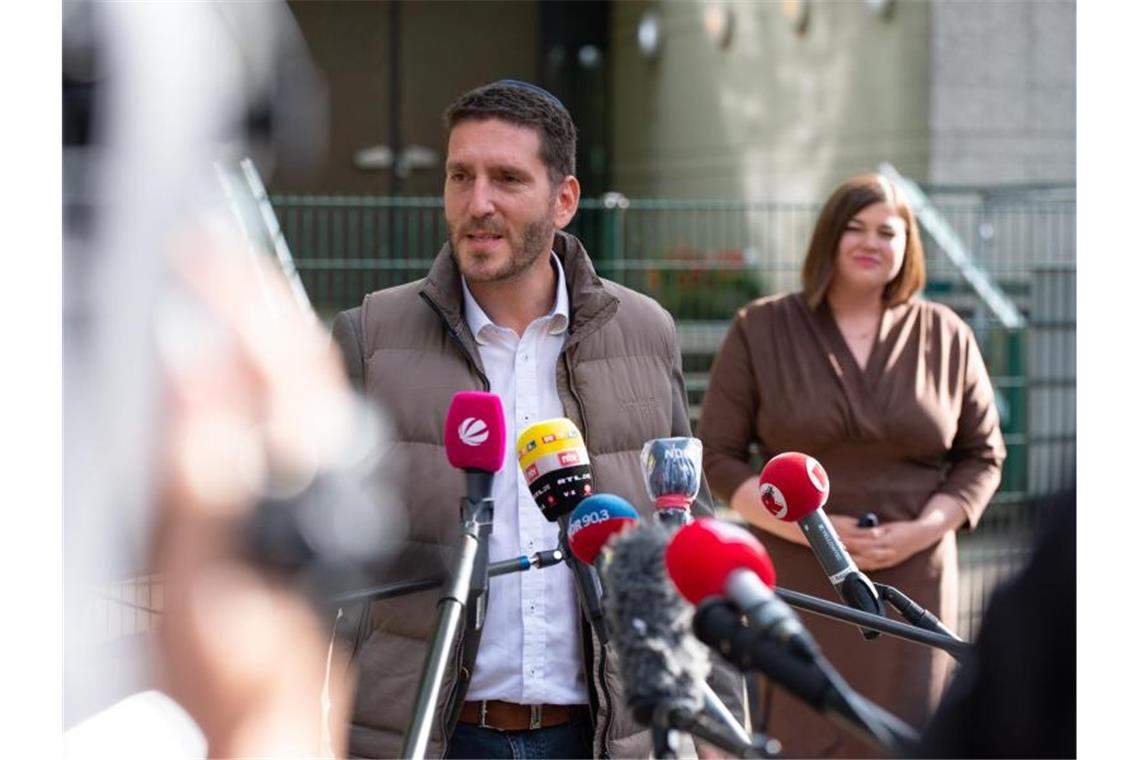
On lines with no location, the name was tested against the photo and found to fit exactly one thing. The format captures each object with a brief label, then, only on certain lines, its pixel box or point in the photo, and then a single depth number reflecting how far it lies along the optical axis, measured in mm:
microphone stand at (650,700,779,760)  1652
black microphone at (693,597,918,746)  1409
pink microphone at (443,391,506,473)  2156
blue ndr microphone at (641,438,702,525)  2227
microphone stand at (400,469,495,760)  1744
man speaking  2754
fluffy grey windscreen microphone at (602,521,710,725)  1650
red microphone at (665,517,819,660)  1474
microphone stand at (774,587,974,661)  2150
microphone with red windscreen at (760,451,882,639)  2309
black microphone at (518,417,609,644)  2248
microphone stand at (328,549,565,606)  2033
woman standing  4246
